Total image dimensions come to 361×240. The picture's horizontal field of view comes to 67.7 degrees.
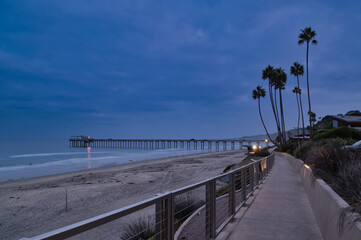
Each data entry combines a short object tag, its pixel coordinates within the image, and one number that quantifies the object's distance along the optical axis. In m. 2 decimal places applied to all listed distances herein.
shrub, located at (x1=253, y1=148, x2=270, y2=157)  29.10
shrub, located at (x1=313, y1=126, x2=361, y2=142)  28.14
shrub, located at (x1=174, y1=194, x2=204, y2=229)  7.29
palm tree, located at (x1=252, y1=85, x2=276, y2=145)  54.94
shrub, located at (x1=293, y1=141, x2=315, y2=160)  19.50
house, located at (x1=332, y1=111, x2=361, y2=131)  46.09
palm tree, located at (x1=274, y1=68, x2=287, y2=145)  47.72
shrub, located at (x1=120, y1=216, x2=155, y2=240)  5.77
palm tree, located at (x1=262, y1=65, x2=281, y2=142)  48.19
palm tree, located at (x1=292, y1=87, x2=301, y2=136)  62.65
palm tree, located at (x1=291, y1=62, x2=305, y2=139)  48.31
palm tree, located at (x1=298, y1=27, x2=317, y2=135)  38.41
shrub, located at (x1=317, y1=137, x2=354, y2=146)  18.12
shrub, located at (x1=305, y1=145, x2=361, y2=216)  4.82
